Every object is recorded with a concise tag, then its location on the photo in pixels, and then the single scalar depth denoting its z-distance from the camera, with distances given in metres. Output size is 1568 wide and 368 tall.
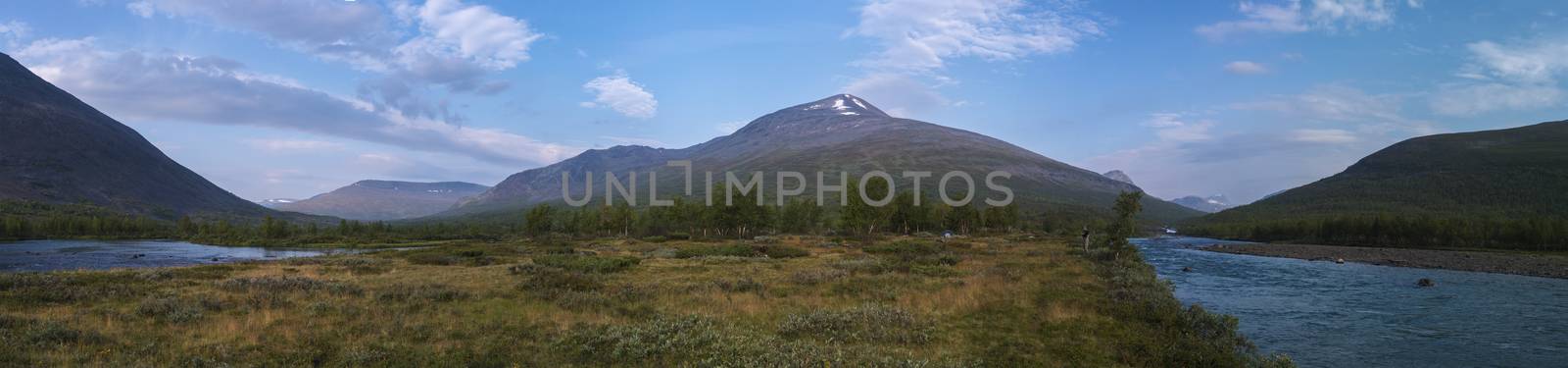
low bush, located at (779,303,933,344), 16.23
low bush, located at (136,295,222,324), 17.87
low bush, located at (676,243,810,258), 49.89
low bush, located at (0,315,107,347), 14.06
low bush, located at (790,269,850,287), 28.82
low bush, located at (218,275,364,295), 24.75
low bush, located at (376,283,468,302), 22.80
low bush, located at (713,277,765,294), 26.06
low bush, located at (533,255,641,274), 36.28
